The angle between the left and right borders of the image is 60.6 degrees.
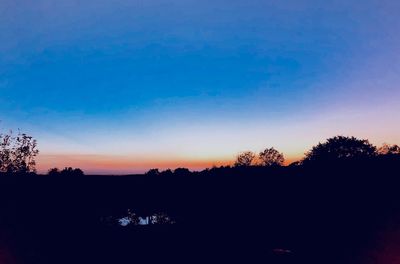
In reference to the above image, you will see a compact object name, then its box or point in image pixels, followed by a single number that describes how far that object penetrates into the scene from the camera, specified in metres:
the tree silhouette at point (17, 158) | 22.24
